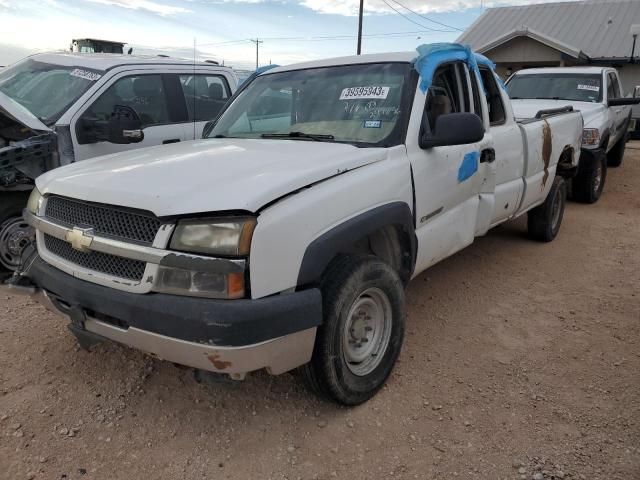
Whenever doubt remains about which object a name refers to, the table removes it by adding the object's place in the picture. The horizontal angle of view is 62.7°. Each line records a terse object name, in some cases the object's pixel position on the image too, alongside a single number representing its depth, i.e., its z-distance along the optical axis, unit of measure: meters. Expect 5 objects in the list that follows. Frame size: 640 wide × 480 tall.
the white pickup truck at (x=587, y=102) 7.76
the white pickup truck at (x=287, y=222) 2.23
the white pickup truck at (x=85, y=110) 4.47
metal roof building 20.89
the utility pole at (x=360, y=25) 24.55
